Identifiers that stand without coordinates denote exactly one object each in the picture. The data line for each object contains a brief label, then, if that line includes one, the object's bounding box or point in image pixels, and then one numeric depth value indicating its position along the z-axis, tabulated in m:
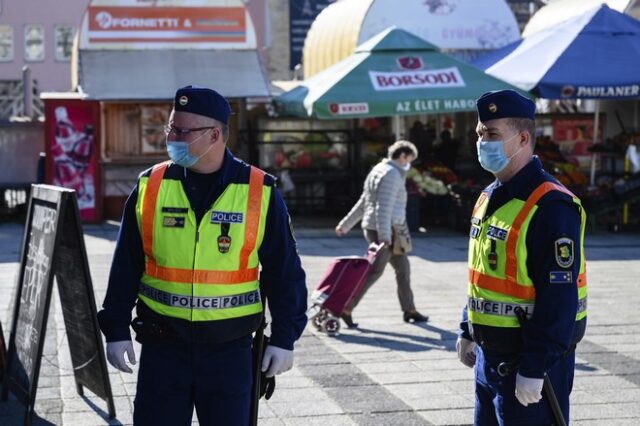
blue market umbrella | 17.59
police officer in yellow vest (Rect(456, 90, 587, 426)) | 4.08
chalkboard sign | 6.36
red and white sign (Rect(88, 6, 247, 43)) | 19.59
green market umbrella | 17.20
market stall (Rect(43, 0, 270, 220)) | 19.28
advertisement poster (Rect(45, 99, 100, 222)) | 19.31
